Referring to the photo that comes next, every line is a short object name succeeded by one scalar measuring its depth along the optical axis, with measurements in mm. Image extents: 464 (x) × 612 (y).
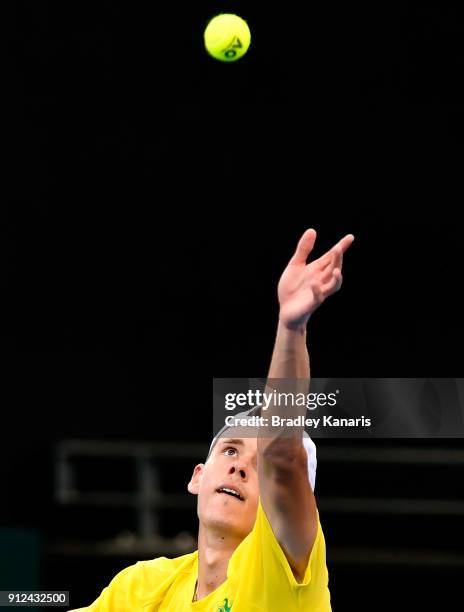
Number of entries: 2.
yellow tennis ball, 14391
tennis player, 8445
